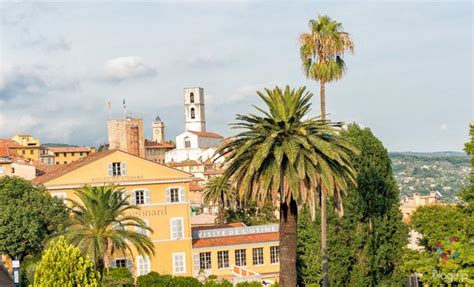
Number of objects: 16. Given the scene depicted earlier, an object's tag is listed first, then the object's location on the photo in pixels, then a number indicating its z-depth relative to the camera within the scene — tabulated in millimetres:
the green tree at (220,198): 81125
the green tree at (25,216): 53875
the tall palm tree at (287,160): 30531
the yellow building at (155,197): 59625
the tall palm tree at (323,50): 46062
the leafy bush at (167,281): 47875
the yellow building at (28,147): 165625
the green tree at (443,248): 48875
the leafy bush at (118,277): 48662
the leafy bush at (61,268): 28391
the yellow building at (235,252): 60781
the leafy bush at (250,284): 50512
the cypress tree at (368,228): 52781
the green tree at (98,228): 40344
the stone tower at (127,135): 73938
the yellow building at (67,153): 188875
